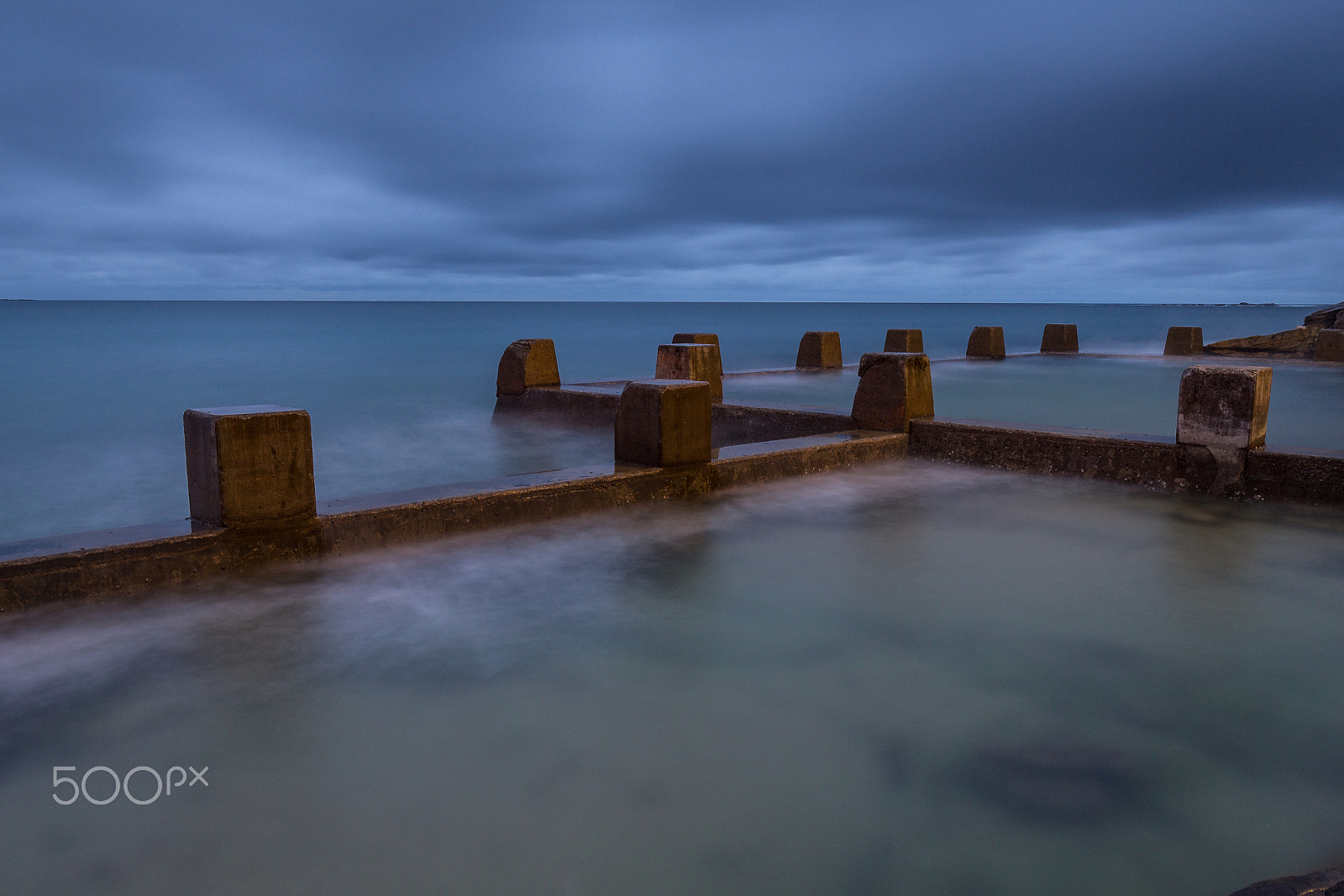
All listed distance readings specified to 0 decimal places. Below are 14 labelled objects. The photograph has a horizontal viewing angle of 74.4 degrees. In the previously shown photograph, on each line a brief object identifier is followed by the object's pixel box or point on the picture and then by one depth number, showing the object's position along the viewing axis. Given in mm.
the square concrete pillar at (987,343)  25516
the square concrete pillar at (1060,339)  28047
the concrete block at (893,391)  8828
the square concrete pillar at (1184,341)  24906
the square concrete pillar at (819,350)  21922
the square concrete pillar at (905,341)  20516
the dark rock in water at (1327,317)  25641
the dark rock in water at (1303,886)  2215
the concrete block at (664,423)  6734
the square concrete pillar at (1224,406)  6840
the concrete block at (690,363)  12570
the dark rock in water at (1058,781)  2805
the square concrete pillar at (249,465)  4715
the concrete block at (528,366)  14266
